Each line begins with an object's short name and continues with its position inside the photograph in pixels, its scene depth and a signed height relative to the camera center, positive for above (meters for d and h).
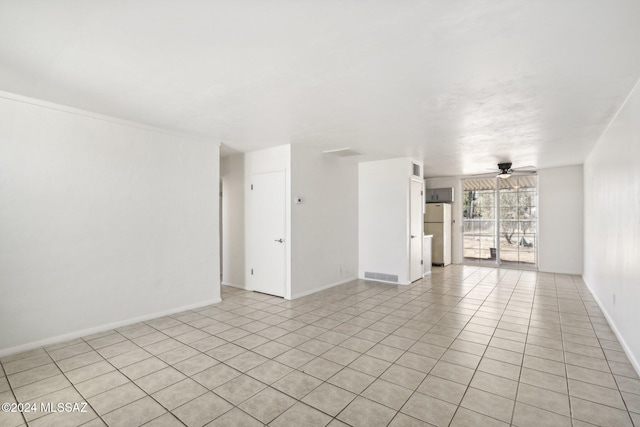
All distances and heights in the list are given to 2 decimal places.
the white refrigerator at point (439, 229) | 8.48 -0.46
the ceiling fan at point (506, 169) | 6.59 +0.95
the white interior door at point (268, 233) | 5.21 -0.35
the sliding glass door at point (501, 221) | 8.02 -0.22
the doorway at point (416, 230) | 6.42 -0.36
